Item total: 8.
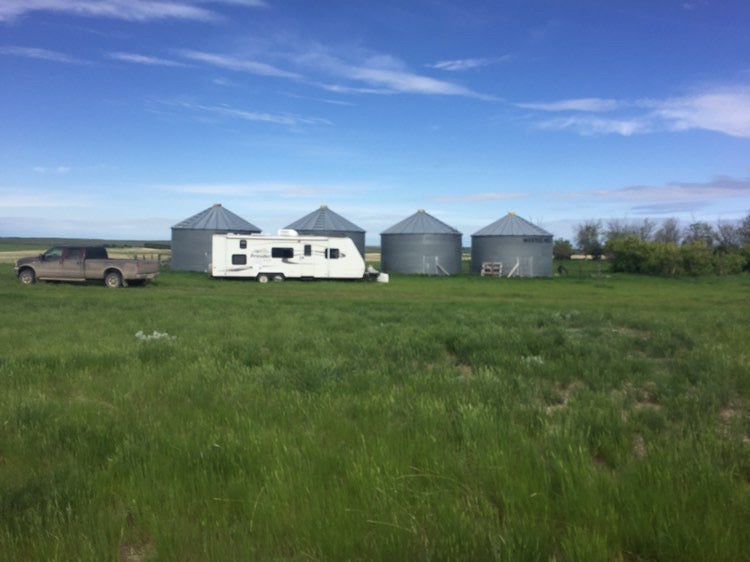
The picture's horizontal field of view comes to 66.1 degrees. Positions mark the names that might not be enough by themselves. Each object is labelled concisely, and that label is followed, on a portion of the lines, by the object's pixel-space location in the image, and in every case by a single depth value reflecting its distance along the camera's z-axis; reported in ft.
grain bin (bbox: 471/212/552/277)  140.67
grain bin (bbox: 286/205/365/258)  141.08
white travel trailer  103.65
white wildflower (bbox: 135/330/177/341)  31.01
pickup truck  85.40
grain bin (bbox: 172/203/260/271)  137.90
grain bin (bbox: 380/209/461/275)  141.18
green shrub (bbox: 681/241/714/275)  139.95
